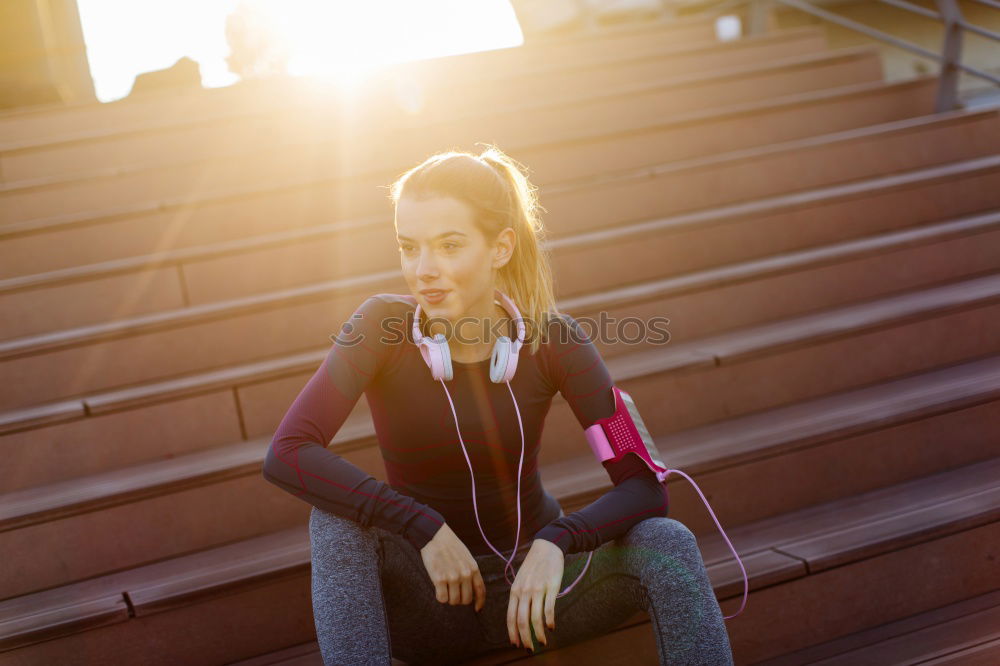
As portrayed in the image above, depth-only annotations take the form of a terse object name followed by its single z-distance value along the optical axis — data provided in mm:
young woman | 1362
